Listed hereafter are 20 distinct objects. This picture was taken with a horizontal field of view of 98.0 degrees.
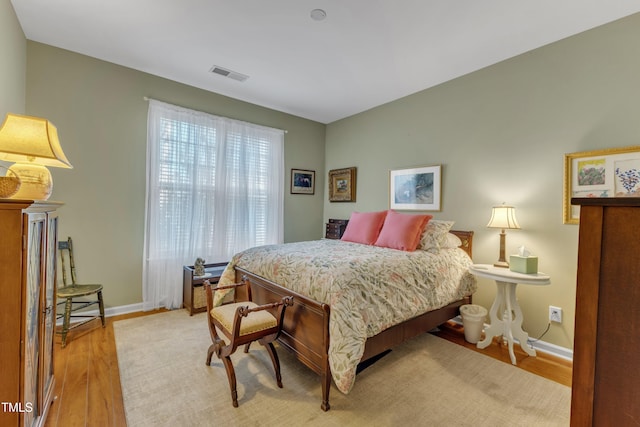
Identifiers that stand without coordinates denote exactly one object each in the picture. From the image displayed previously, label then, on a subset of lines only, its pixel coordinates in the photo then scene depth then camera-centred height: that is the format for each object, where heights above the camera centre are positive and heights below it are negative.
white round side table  2.31 -0.83
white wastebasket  2.60 -1.02
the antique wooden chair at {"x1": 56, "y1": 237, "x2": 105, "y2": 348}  2.53 -0.86
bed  1.74 -0.65
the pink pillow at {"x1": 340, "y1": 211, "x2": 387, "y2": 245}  3.25 -0.22
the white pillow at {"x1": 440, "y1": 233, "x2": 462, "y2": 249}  2.92 -0.31
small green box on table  2.38 -0.42
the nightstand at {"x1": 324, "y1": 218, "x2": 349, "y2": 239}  4.48 -0.32
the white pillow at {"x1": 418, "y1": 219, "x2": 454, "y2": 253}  2.84 -0.25
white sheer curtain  3.29 +0.17
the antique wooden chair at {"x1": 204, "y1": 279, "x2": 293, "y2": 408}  1.77 -0.82
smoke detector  2.20 +1.56
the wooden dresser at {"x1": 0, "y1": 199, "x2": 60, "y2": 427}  1.02 -0.46
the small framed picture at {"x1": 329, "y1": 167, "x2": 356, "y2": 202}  4.46 +0.41
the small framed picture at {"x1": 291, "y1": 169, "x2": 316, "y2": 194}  4.61 +0.45
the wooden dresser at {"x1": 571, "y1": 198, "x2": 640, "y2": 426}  0.67 -0.25
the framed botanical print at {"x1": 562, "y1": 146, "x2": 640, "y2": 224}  2.13 +0.35
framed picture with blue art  3.40 +0.30
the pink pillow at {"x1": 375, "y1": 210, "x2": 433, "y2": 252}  2.82 -0.21
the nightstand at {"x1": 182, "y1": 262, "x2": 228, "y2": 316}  3.21 -1.01
